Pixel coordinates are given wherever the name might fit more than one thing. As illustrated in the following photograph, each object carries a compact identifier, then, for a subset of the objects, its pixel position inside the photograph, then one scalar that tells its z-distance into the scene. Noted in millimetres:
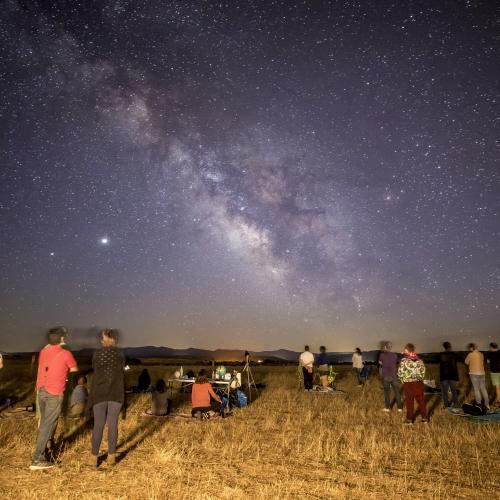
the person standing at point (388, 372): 12922
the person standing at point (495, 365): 14305
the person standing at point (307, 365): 19034
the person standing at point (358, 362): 21484
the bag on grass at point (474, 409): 11375
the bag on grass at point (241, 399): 14097
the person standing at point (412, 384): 11039
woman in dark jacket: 6641
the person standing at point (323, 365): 19219
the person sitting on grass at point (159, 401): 11938
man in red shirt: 6590
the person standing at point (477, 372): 12967
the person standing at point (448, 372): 13438
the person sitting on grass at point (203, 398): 11461
